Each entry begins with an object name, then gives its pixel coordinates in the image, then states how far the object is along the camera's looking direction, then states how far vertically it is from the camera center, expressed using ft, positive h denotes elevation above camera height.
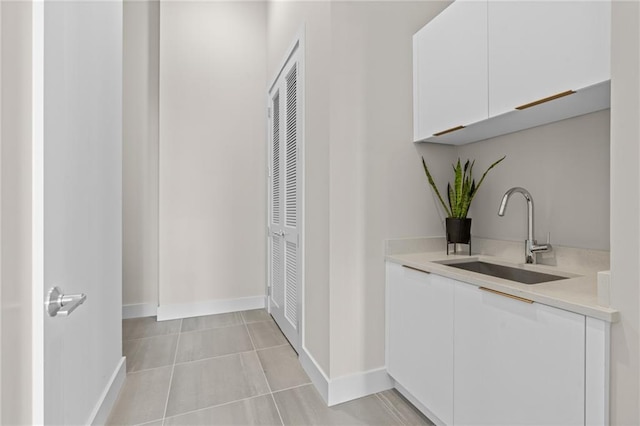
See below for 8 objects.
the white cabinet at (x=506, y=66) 3.59 +2.01
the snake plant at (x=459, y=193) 5.96 +0.34
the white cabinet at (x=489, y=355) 2.99 -1.74
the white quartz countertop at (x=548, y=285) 2.98 -0.88
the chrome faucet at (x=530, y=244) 5.01 -0.53
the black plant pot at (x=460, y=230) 5.88 -0.36
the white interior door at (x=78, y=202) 2.35 +0.10
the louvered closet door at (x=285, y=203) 7.59 +0.19
